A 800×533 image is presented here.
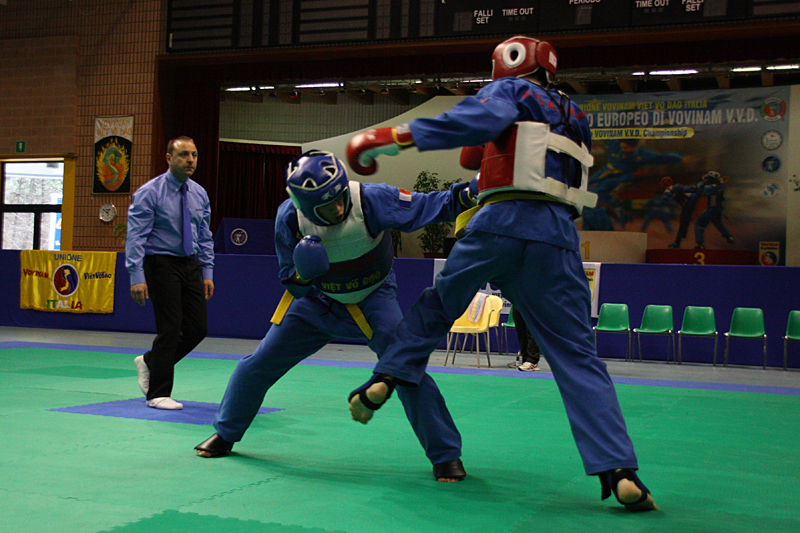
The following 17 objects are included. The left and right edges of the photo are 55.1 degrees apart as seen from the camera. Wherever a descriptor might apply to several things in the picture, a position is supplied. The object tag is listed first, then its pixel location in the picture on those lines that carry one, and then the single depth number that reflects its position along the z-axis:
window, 16.67
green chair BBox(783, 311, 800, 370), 9.28
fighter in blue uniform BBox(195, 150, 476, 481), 3.18
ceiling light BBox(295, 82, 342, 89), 15.20
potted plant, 17.19
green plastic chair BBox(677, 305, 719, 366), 9.69
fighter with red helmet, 2.84
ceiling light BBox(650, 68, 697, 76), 13.23
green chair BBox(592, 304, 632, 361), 10.05
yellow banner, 12.55
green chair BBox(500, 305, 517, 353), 10.49
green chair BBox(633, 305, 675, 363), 9.89
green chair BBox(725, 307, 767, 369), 9.48
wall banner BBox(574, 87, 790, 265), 15.41
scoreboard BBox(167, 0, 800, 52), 10.48
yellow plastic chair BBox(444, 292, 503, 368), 8.97
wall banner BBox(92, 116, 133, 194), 15.06
